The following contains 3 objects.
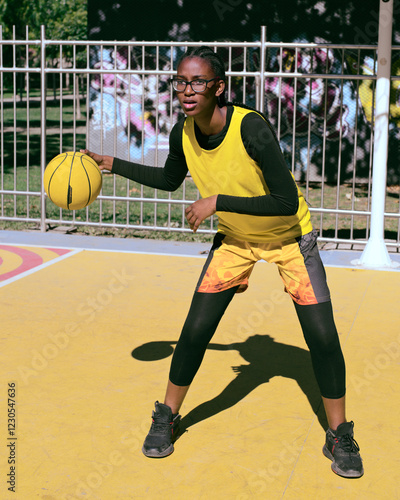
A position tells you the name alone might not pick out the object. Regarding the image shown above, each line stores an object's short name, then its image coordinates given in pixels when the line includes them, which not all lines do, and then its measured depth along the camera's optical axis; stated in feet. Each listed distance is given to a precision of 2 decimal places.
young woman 11.59
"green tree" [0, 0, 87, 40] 114.93
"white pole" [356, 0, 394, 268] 26.76
